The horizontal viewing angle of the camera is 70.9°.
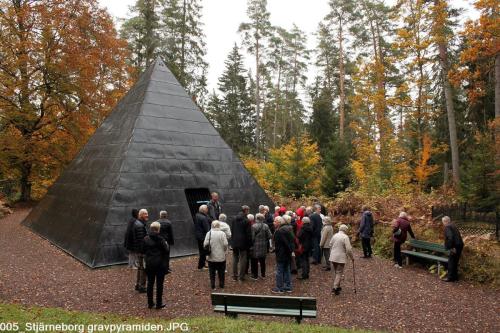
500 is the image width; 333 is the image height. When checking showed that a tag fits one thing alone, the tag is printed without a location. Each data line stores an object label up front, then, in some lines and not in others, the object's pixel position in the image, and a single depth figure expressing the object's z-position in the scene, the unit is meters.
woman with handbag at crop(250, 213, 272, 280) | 8.64
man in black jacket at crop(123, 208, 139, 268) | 8.28
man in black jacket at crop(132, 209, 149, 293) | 7.84
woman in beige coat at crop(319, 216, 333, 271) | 9.46
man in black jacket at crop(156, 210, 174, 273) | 8.29
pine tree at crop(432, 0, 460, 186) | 18.44
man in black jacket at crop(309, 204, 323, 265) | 9.91
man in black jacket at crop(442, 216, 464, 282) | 8.93
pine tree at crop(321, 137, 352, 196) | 19.85
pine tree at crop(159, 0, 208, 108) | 30.19
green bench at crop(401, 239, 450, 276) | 9.73
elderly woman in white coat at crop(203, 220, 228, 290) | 8.00
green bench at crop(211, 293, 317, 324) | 5.84
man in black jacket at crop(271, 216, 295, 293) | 8.01
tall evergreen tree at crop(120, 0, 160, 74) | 29.28
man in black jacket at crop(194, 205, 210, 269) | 9.22
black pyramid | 10.23
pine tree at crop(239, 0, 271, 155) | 31.00
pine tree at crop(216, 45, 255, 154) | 37.06
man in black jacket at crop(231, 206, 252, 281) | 8.65
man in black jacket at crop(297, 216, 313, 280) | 8.94
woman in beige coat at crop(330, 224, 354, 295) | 7.96
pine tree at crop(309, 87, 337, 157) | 28.33
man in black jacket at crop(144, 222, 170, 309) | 6.68
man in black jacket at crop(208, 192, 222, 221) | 10.33
